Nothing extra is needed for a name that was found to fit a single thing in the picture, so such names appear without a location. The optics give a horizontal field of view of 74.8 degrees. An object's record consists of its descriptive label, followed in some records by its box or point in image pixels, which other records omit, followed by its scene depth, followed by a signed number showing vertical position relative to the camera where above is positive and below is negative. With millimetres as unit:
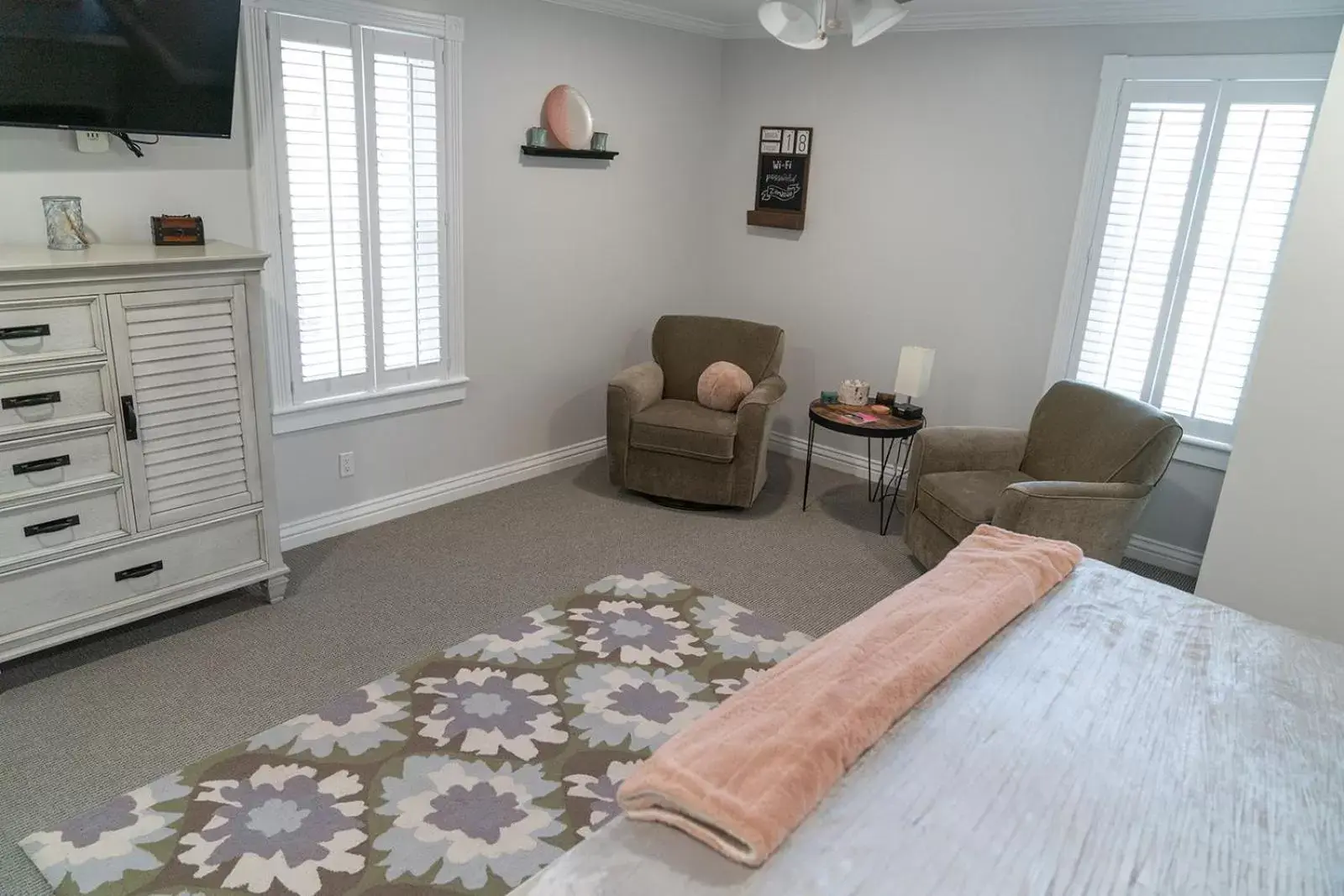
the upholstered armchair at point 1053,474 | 3348 -972
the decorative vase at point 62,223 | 2797 -179
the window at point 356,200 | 3387 -62
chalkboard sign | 5051 +170
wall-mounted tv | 2582 +313
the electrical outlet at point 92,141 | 2920 +81
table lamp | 4305 -722
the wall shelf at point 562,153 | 4316 +222
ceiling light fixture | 2391 +543
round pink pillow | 4523 -882
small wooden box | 3025 -194
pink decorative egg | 4324 +391
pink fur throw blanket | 1399 -887
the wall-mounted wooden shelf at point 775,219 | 5086 -34
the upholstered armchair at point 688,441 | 4285 -1108
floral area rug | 2133 -1590
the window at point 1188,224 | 3586 +69
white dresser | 2613 -828
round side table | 4121 -960
